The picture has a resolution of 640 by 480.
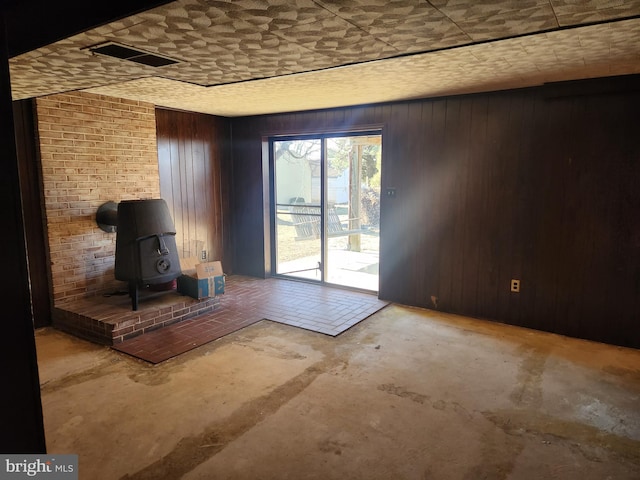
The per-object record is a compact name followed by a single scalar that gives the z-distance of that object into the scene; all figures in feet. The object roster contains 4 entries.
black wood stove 12.64
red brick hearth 11.98
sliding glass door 17.60
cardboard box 14.21
